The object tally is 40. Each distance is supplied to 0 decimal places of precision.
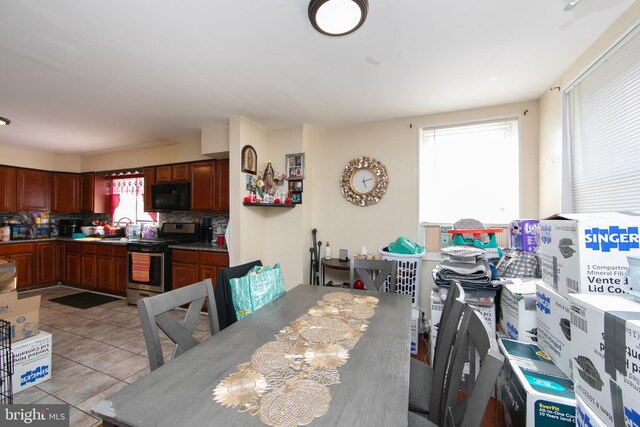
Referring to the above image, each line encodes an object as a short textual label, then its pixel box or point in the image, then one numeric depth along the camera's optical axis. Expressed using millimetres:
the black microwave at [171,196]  3996
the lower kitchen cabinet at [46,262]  4555
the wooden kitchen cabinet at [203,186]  3811
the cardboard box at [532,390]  1087
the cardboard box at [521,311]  1600
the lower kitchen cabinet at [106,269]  4219
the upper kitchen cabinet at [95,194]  5066
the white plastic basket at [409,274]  2729
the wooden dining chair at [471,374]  685
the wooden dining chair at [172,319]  1108
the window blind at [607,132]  1521
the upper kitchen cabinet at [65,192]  4898
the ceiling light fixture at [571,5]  1435
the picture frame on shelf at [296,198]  3405
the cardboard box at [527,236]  2094
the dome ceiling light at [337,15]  1376
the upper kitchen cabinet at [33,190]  4461
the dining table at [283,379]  727
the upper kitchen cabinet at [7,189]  4250
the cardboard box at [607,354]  782
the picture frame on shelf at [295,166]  3402
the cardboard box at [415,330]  2408
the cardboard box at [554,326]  1208
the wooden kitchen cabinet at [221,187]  3740
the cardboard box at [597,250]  1036
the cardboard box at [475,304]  1973
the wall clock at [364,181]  3273
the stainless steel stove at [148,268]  3662
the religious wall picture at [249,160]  3158
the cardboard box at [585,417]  893
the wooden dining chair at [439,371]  1156
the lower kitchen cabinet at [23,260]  4211
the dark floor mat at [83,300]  3887
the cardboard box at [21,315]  1932
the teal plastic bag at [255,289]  1551
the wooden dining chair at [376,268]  2084
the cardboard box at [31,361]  1953
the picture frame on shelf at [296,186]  3438
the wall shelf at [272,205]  3203
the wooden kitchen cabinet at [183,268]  3549
